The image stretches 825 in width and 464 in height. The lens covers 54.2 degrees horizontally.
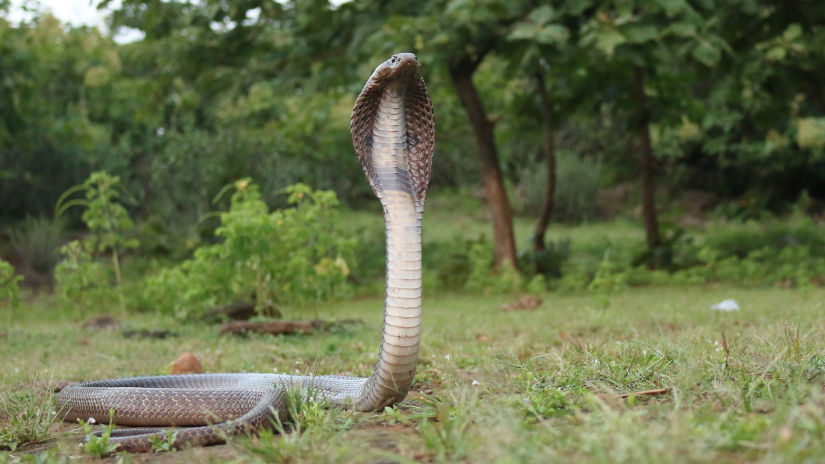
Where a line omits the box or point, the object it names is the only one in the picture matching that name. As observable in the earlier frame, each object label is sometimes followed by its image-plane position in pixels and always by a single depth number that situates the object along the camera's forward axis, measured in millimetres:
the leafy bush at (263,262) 6875
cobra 2973
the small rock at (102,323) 7614
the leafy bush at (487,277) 10180
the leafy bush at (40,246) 12781
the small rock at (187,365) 4609
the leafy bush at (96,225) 7719
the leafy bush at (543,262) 11367
